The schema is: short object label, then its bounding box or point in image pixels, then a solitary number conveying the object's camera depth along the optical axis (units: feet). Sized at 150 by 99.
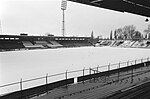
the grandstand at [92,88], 18.79
